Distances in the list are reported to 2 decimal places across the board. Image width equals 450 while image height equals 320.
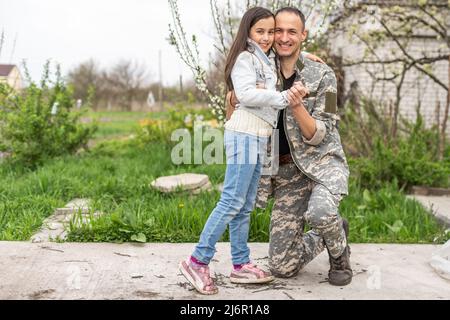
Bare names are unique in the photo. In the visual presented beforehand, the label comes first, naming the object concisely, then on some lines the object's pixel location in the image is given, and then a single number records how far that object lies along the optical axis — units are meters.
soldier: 3.33
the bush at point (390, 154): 6.35
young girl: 3.10
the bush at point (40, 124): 7.49
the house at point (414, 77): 11.38
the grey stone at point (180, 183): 5.65
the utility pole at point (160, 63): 24.09
